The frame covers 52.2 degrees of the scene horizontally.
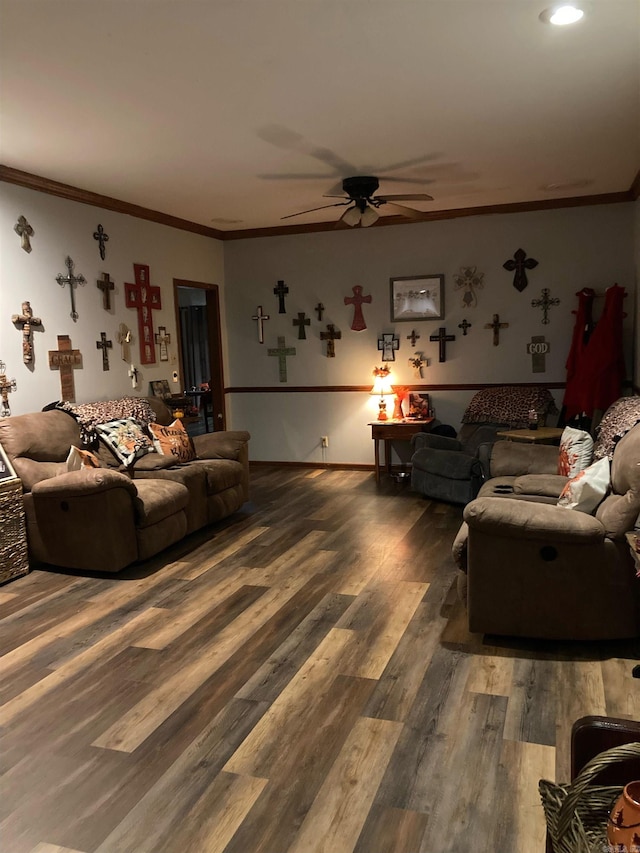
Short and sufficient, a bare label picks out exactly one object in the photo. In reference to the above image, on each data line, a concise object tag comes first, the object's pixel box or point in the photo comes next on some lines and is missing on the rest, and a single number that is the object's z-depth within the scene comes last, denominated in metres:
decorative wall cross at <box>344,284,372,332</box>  6.70
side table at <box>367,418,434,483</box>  6.23
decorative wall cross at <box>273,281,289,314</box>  6.98
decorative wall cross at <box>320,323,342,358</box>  6.87
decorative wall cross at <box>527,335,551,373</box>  6.23
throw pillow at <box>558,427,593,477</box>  3.79
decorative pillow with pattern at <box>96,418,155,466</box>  4.63
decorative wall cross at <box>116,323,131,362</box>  5.51
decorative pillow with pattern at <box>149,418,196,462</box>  4.93
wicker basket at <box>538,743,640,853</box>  1.07
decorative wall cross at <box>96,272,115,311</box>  5.29
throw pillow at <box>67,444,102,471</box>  4.21
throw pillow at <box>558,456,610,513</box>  3.00
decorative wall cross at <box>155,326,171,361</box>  5.99
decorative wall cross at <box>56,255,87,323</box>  4.90
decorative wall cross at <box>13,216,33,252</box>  4.51
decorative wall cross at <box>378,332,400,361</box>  6.70
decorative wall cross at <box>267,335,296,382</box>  7.09
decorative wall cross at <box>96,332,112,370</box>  5.28
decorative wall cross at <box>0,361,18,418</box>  4.38
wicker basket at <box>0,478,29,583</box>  3.90
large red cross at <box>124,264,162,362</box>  5.70
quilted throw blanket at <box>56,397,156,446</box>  4.62
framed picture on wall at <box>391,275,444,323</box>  6.49
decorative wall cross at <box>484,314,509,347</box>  6.32
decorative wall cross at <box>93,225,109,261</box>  5.24
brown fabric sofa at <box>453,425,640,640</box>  2.77
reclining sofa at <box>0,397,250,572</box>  3.91
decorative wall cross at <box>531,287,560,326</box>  6.15
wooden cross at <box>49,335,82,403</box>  4.84
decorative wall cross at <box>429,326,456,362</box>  6.49
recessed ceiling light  2.40
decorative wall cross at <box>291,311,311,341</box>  6.94
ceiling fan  4.77
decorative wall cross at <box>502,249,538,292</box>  6.16
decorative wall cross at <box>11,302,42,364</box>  4.53
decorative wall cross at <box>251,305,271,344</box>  7.09
